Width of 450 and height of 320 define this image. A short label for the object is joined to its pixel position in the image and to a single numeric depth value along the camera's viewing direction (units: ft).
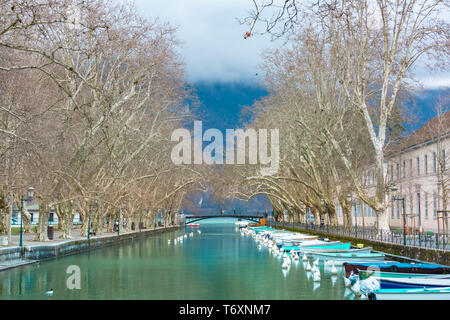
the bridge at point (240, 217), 444.80
